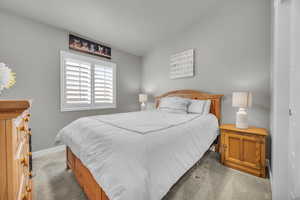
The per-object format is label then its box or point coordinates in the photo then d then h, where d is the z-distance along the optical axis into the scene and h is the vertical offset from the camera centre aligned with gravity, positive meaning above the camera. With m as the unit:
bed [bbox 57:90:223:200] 0.77 -0.45
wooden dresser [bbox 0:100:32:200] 0.41 -0.17
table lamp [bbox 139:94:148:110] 3.65 +0.04
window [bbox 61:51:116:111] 2.60 +0.38
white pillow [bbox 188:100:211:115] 2.41 -0.16
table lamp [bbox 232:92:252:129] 1.90 -0.07
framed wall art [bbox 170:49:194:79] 2.90 +0.87
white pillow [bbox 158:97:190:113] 2.55 -0.13
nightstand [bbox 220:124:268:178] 1.65 -0.72
